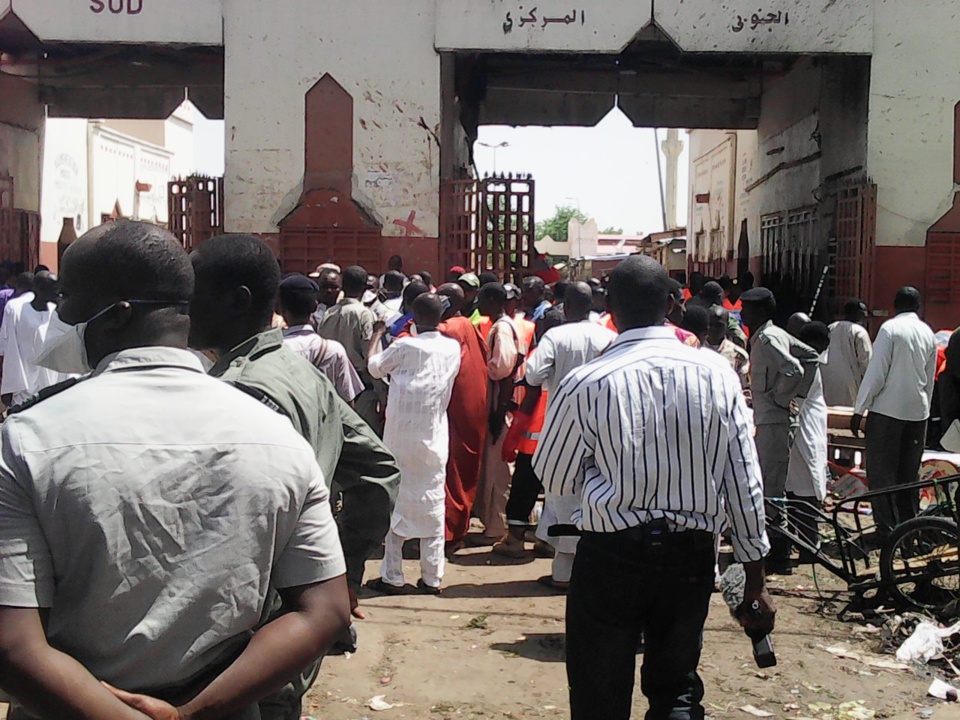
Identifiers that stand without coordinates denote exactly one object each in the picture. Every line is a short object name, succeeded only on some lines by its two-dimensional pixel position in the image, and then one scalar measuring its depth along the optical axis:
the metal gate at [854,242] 13.02
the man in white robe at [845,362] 8.81
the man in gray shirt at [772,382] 6.09
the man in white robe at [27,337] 7.83
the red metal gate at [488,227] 13.12
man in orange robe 6.54
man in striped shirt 3.01
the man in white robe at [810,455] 6.46
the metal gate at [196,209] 13.49
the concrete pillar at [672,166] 45.22
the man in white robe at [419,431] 5.86
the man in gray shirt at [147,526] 1.55
